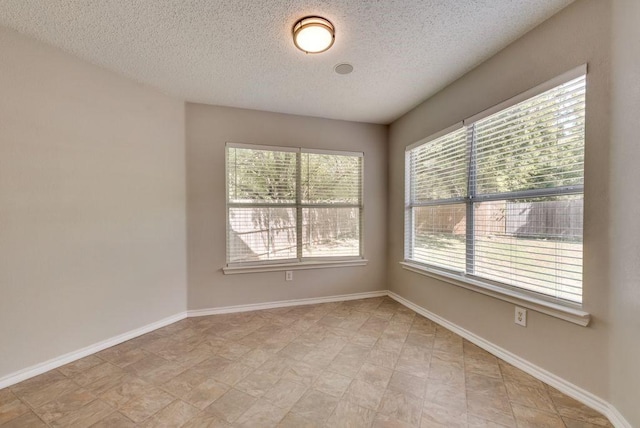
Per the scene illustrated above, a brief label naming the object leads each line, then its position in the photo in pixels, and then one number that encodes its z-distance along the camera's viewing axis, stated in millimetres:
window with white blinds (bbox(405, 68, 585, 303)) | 1755
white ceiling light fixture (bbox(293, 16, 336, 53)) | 1822
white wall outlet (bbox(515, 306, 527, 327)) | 2008
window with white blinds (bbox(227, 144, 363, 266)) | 3336
